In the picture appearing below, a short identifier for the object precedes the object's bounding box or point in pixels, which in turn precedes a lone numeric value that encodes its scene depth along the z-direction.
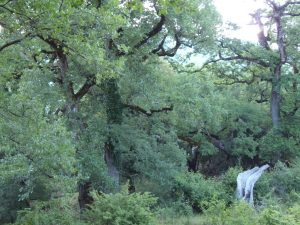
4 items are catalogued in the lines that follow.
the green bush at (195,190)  16.92
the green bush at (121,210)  10.12
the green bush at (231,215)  9.50
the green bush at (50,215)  9.98
